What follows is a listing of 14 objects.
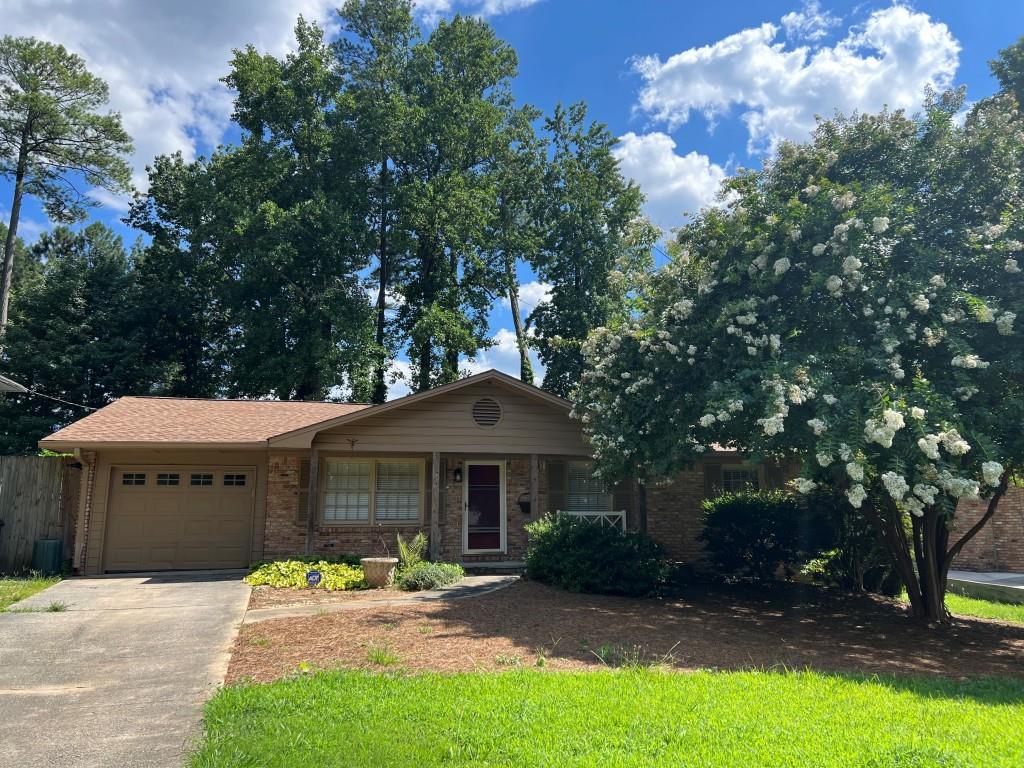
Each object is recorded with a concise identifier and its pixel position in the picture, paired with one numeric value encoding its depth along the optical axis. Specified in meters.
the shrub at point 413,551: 11.38
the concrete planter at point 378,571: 10.84
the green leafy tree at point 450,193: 24.92
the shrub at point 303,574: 10.83
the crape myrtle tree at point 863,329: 6.87
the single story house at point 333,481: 12.64
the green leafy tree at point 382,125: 25.20
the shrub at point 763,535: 12.16
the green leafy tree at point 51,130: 25.31
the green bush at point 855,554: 11.59
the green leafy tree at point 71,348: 22.62
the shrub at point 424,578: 10.67
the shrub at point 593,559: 10.32
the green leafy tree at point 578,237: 26.31
